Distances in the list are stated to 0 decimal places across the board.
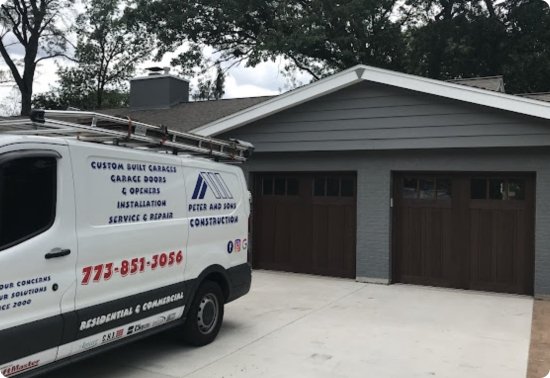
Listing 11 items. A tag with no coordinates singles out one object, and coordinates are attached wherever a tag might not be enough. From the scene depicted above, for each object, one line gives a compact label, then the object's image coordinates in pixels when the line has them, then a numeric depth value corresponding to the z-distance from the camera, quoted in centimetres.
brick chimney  1673
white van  394
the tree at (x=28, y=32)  3006
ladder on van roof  450
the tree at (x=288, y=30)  2436
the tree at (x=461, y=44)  2378
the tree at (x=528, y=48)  2238
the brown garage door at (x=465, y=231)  906
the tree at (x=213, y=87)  2905
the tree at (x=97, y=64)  3300
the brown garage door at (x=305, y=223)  1055
